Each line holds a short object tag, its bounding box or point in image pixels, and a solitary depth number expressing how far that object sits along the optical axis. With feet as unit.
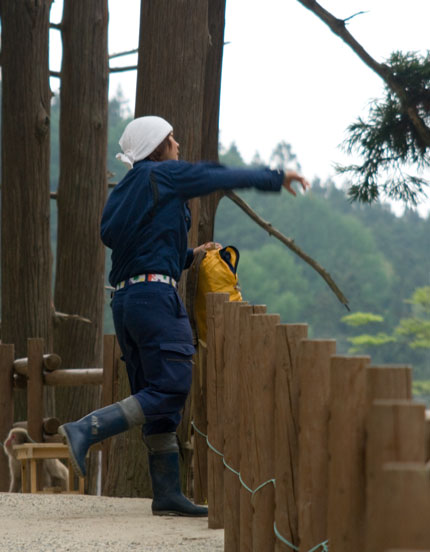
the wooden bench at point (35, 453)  48.42
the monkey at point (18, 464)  52.65
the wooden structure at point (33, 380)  53.21
